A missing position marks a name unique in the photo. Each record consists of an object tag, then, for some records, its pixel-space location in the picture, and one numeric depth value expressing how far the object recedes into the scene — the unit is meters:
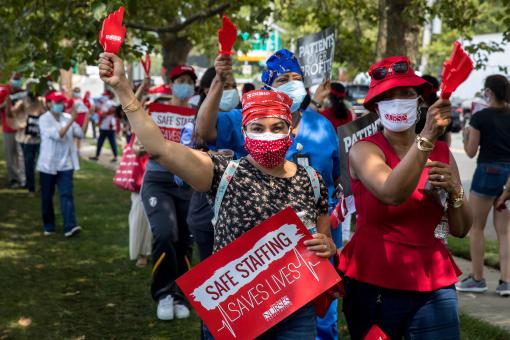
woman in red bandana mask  3.62
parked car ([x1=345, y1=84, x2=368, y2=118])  31.39
